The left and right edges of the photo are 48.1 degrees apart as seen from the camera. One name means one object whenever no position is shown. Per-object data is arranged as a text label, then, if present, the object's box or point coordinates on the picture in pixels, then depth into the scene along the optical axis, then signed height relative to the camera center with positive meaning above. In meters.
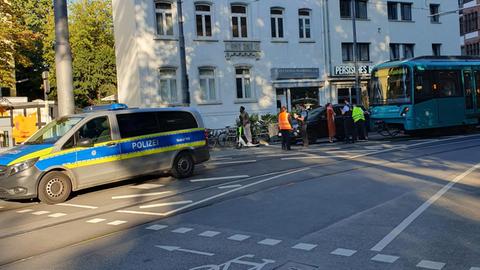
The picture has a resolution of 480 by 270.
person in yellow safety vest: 21.78 -0.48
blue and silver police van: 10.41 -0.56
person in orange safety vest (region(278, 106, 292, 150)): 19.47 -0.46
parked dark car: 22.30 -0.49
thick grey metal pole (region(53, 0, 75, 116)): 15.26 +1.90
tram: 21.70 +0.54
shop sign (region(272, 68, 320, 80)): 32.09 +2.50
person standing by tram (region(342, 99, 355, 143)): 21.73 -0.56
